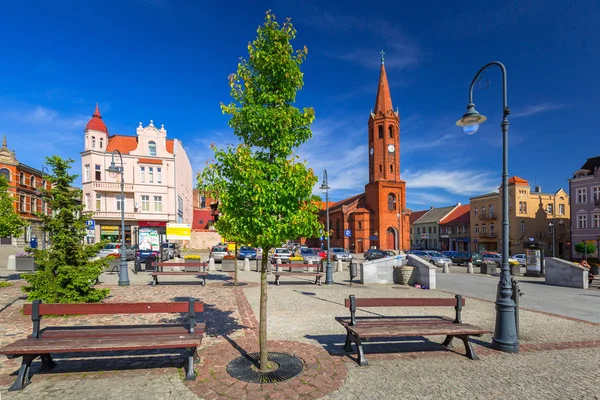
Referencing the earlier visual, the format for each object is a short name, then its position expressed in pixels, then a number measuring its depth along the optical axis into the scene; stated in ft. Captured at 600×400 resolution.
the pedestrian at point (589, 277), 52.92
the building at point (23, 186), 125.39
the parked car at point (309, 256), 89.86
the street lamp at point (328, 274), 51.21
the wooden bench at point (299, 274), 48.85
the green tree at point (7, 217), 43.06
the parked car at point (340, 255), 112.01
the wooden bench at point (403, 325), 18.15
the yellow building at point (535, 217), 151.84
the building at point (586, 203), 119.34
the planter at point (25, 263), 63.50
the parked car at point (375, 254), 116.47
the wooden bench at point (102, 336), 14.87
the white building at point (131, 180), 120.47
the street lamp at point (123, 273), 45.62
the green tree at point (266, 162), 16.03
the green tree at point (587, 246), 107.65
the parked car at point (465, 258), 102.53
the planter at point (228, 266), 66.82
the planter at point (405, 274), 52.11
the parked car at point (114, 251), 77.80
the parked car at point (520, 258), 107.65
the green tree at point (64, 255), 26.53
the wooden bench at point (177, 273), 45.04
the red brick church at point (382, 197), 177.68
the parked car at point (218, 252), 93.61
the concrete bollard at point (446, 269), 75.97
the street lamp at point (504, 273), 20.45
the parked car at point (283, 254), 90.68
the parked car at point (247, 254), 98.68
